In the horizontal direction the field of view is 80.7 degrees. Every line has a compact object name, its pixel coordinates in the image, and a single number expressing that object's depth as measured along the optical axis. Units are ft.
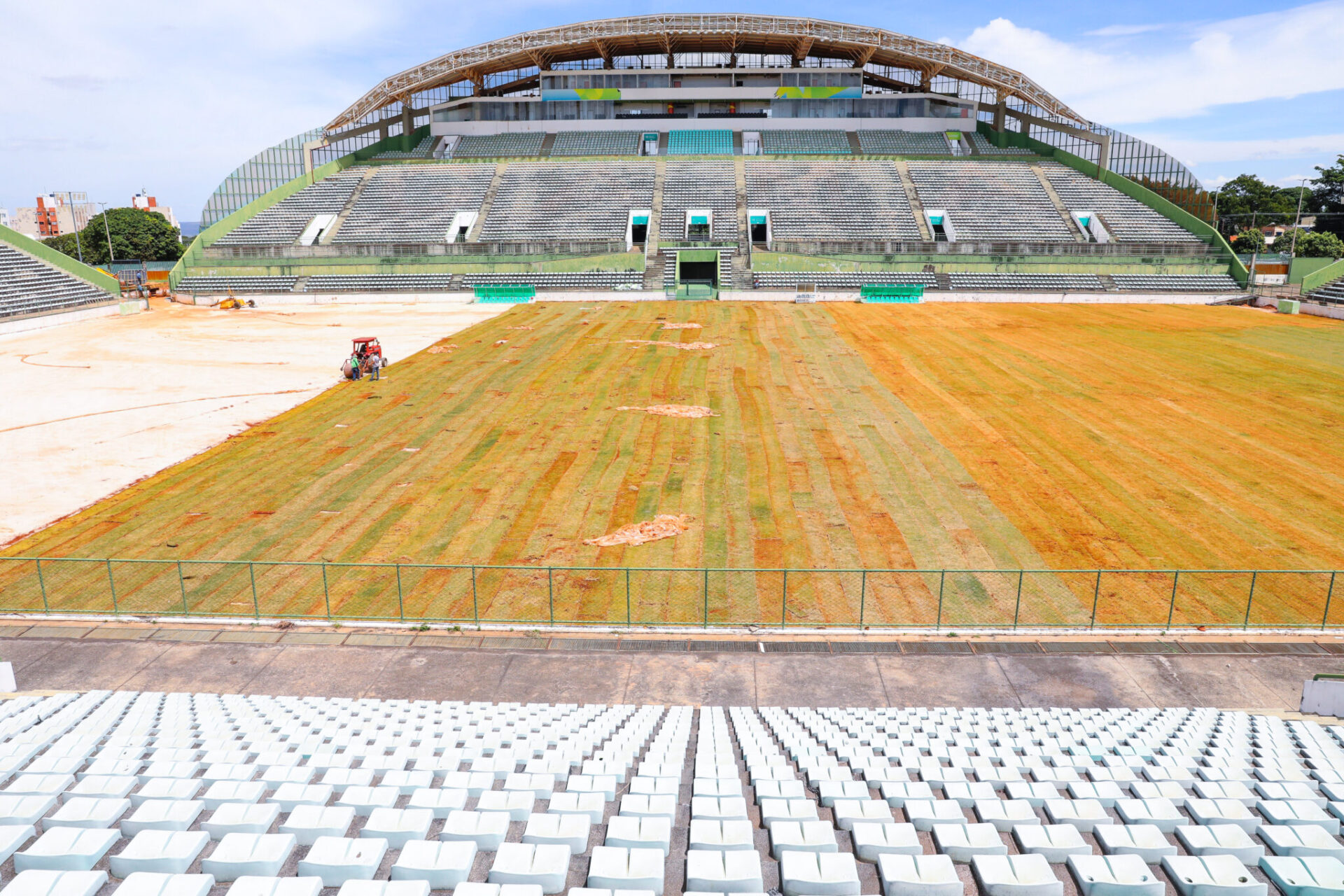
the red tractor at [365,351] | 123.02
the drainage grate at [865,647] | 49.73
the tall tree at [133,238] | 360.28
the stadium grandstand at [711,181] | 220.02
